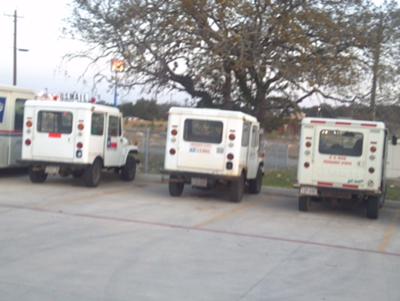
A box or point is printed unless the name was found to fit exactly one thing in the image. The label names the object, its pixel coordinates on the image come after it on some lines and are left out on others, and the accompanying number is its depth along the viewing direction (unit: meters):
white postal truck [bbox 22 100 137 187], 16.39
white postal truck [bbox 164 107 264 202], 15.20
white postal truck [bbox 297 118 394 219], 14.12
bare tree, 21.27
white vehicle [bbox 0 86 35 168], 17.70
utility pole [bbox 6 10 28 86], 50.25
